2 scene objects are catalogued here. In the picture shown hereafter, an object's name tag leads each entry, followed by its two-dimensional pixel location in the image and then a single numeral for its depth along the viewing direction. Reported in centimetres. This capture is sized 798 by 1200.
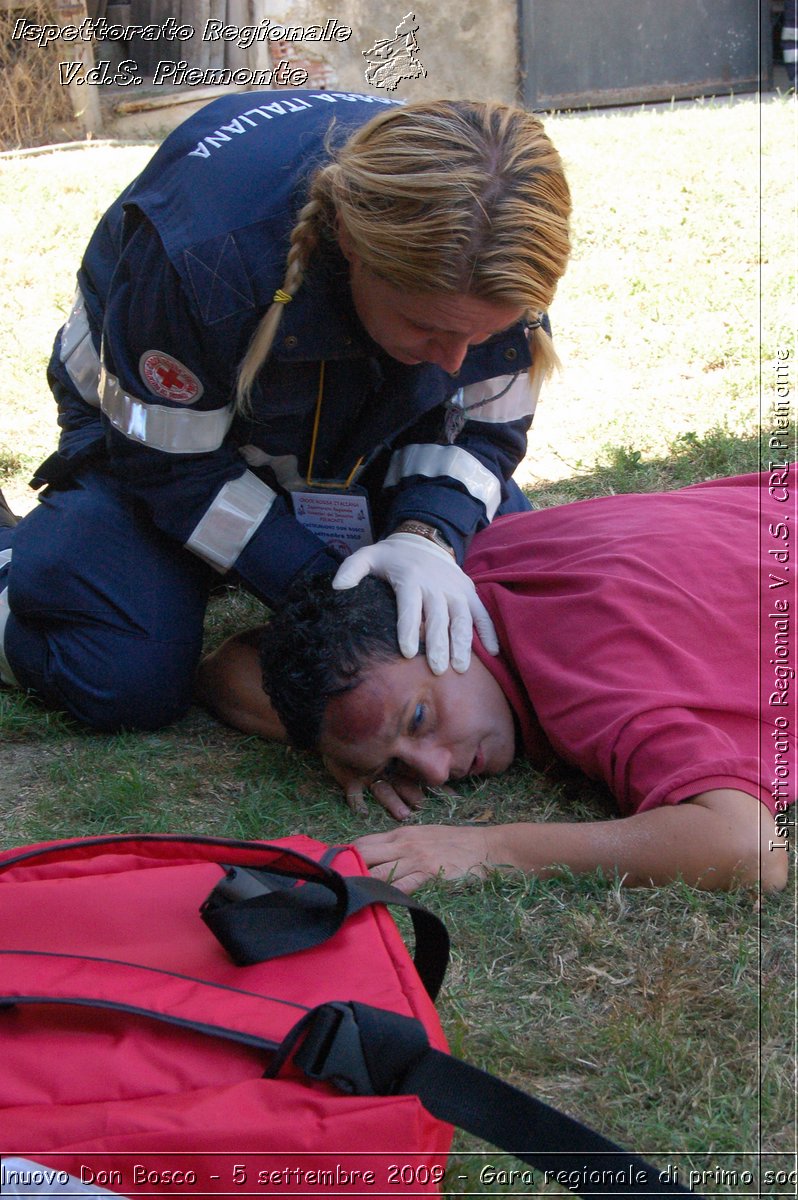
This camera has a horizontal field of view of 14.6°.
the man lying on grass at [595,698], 326
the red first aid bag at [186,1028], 286
